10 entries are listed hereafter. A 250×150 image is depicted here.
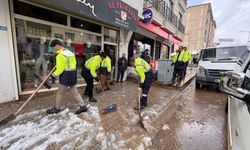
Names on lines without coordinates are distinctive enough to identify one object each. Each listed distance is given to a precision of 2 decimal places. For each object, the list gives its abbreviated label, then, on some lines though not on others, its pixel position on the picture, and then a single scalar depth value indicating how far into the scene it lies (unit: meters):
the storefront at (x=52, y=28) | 4.15
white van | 6.05
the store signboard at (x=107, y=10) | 4.12
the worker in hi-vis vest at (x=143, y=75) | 3.86
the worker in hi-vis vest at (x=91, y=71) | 4.30
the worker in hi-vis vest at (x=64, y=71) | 3.22
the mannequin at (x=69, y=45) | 5.57
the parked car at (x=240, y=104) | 1.24
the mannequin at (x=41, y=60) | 4.84
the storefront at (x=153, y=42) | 9.09
